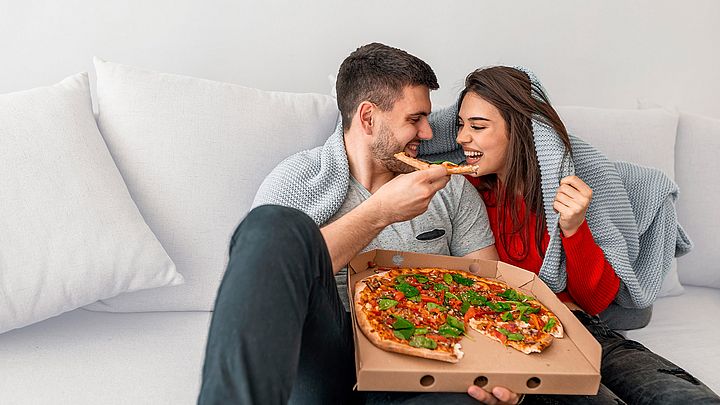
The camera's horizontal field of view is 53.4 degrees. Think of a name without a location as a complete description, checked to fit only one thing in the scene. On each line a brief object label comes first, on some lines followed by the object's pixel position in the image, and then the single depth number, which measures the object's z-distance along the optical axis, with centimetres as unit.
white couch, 157
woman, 178
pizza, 126
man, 105
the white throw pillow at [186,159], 183
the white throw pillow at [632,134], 216
